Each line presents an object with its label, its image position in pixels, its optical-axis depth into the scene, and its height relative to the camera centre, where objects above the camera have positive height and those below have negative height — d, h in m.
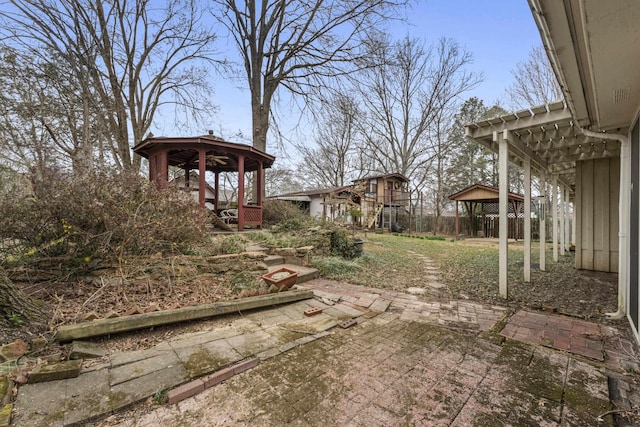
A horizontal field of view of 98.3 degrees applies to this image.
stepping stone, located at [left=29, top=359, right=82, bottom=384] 1.69 -0.99
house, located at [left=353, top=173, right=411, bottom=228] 17.77 +1.58
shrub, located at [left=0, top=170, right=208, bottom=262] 3.06 -0.06
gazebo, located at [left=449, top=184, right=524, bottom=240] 12.85 +0.97
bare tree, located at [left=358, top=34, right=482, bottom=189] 18.64 +8.34
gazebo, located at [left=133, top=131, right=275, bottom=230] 7.14 +1.77
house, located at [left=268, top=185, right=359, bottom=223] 20.49 +1.35
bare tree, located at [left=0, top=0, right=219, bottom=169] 8.73 +5.98
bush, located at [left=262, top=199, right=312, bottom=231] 9.42 +0.12
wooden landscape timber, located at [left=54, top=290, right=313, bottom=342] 2.18 -0.97
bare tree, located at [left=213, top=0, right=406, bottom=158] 10.59 +7.08
